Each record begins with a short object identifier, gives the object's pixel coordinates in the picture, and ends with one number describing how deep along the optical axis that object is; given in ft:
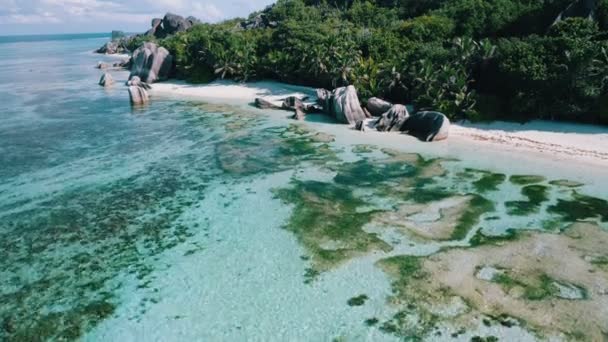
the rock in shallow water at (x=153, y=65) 205.87
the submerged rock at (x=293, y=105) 128.67
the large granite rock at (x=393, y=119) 110.83
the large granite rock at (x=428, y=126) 101.14
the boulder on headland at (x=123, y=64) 277.09
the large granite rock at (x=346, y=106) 118.52
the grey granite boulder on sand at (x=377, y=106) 120.78
